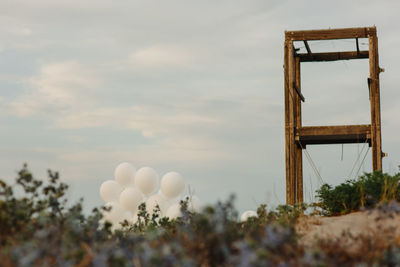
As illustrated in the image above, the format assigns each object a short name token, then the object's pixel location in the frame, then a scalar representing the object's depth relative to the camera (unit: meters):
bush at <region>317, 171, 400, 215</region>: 14.23
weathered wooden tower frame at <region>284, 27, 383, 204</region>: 22.20
